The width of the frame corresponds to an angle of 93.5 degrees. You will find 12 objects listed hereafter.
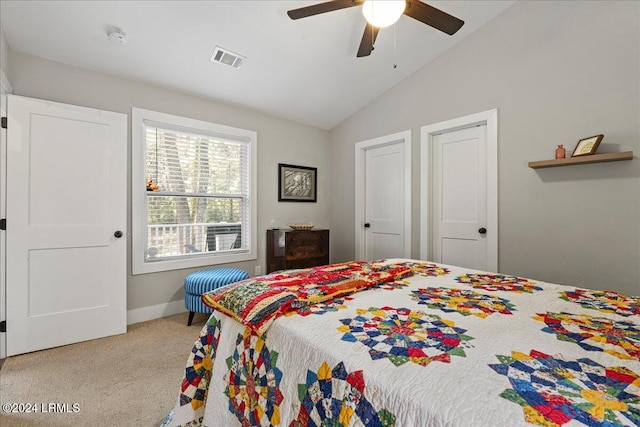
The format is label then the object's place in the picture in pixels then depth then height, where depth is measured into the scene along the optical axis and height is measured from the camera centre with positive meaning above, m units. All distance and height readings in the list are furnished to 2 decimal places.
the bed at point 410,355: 0.65 -0.39
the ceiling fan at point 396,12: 1.72 +1.27
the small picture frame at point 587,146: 2.21 +0.53
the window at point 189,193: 3.04 +0.24
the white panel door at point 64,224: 2.36 -0.09
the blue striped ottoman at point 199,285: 2.85 -0.68
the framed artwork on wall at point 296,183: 4.09 +0.44
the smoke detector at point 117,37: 2.40 +1.43
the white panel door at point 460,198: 3.07 +0.19
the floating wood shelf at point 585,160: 2.12 +0.42
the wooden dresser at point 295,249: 3.70 -0.44
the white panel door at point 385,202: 3.76 +0.17
